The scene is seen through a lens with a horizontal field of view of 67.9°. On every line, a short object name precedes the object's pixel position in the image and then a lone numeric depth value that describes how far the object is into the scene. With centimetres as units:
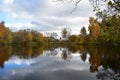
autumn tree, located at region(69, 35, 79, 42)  3849
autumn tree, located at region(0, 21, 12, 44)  3207
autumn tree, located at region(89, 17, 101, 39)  2686
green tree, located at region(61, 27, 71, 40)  4377
